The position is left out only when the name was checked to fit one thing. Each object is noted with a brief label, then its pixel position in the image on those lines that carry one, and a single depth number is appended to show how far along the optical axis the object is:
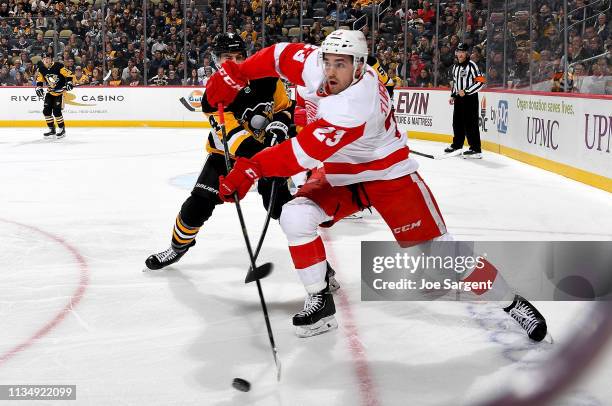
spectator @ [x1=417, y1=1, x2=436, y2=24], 11.74
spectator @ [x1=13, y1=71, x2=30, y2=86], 13.91
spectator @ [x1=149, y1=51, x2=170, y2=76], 14.06
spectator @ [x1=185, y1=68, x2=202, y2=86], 14.06
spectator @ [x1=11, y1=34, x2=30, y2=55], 14.01
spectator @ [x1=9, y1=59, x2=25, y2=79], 13.91
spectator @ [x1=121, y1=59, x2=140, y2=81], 14.10
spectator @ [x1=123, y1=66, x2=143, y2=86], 14.09
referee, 8.84
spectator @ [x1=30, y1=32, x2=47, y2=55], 14.02
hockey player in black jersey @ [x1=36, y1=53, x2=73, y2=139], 11.44
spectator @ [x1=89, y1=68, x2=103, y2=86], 13.98
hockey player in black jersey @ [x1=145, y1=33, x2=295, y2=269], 3.35
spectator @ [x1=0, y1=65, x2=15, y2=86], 13.89
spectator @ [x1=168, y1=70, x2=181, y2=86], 14.07
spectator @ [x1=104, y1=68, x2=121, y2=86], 14.01
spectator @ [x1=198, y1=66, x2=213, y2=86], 14.06
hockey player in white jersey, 2.34
